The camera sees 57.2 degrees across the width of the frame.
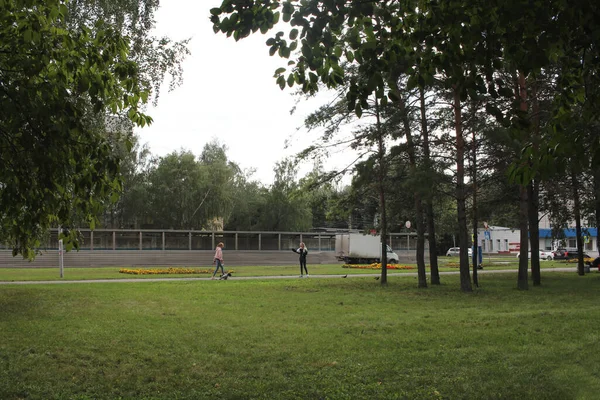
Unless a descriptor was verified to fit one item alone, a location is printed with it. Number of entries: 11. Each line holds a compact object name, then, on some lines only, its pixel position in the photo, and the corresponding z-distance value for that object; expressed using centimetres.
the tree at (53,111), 531
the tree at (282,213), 6412
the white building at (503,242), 8094
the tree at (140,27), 1366
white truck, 4594
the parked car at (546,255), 6359
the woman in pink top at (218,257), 2557
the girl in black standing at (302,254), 2754
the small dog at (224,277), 2430
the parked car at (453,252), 7034
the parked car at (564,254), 6049
